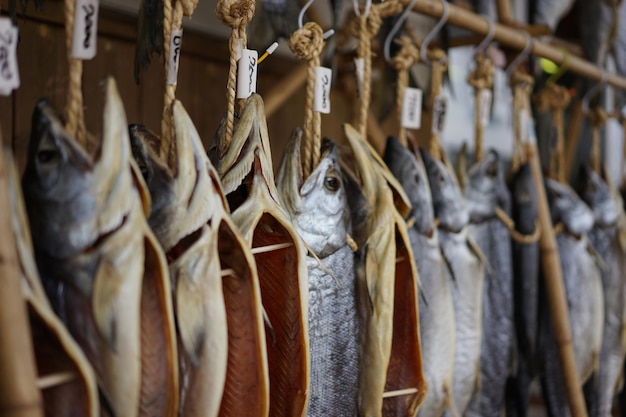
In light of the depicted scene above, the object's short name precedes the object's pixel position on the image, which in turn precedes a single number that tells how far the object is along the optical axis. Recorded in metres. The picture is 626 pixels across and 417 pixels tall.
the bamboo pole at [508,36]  1.75
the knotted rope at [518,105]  2.13
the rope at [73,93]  0.95
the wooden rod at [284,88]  1.95
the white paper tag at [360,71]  1.54
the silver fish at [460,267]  1.70
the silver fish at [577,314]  2.18
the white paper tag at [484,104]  1.99
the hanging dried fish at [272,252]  1.14
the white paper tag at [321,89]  1.39
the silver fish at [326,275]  1.30
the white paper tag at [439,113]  1.80
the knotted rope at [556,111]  2.36
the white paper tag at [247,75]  1.23
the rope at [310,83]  1.33
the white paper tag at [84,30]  0.97
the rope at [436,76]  1.80
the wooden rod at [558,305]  2.06
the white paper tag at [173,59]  1.12
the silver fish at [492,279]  1.86
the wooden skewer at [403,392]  1.44
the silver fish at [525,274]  2.04
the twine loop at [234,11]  1.16
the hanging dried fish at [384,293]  1.35
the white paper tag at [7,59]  0.89
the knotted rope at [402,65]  1.70
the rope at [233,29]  1.16
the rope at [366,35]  1.54
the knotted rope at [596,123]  2.55
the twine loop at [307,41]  1.33
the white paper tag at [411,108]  1.69
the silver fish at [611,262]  2.39
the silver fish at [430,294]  1.57
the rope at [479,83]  1.97
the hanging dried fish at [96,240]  0.89
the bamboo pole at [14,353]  0.76
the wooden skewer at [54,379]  0.84
